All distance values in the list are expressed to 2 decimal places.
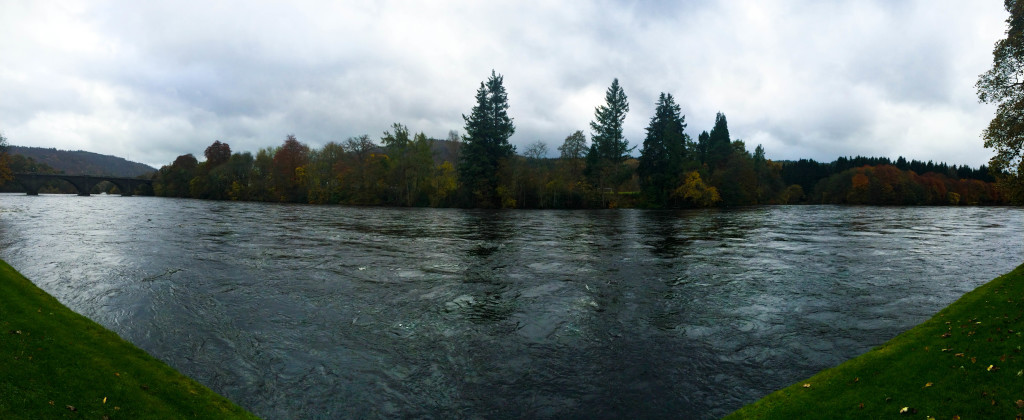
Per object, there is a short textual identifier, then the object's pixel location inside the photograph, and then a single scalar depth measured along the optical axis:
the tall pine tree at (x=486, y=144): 79.94
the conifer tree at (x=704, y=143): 115.50
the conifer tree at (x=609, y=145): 82.94
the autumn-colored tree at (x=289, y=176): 105.50
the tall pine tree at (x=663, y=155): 84.38
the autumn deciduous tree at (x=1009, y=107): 15.74
